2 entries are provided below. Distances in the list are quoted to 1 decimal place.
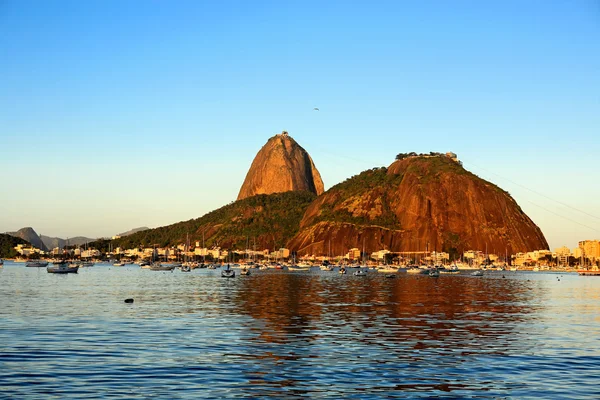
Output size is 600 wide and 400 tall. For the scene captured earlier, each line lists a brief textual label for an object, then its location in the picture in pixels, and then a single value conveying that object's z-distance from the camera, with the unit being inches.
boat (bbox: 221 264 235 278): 6889.8
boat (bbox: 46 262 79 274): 7677.2
